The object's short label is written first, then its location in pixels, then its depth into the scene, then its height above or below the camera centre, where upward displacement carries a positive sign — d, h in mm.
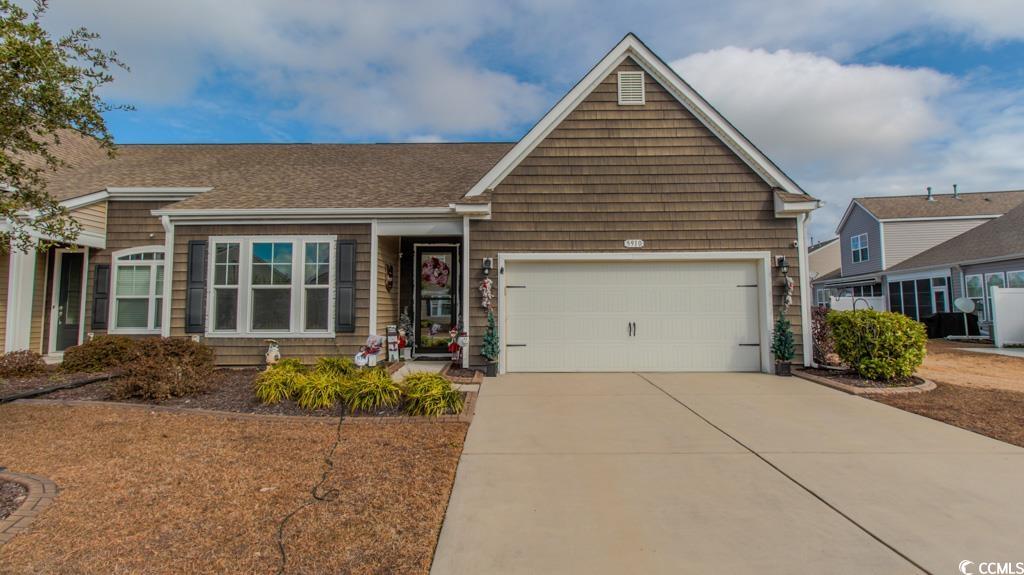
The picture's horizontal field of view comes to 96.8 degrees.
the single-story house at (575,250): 8578 +1195
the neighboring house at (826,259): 33344 +3919
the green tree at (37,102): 4137 +2067
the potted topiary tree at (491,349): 8195 -644
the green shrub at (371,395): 5605 -1011
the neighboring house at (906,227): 21422 +4063
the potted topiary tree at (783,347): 8102 -620
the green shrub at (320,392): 5684 -993
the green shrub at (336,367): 6748 -824
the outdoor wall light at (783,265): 8430 +878
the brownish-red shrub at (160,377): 6004 -854
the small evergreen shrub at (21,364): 7234 -806
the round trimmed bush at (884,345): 7125 -523
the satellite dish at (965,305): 15625 +232
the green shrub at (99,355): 7770 -701
